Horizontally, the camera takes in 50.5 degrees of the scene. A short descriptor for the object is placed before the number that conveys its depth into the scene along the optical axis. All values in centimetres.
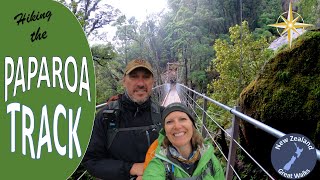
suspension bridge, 174
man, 134
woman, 120
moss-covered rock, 326
